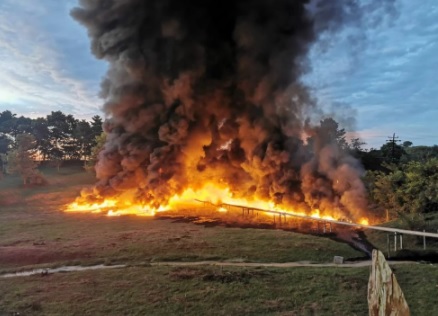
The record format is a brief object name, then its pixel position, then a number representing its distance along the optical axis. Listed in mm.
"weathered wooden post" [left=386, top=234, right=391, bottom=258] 25523
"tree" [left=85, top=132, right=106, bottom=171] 71400
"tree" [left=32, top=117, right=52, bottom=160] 98500
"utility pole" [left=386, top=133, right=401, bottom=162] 55656
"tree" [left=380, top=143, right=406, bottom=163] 55644
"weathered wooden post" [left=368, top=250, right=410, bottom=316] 5402
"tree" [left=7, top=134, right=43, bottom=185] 72312
